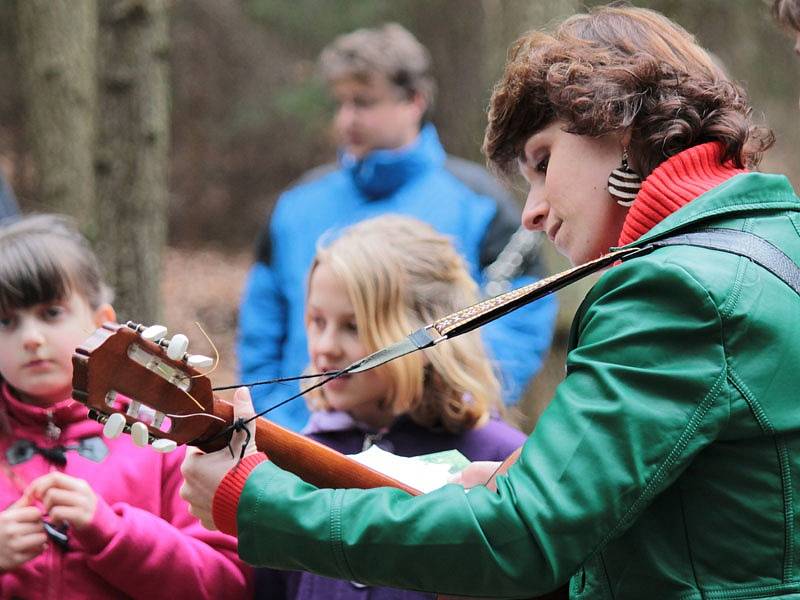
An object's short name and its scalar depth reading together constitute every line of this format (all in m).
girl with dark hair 5.50
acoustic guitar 3.90
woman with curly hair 3.54
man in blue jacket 9.72
